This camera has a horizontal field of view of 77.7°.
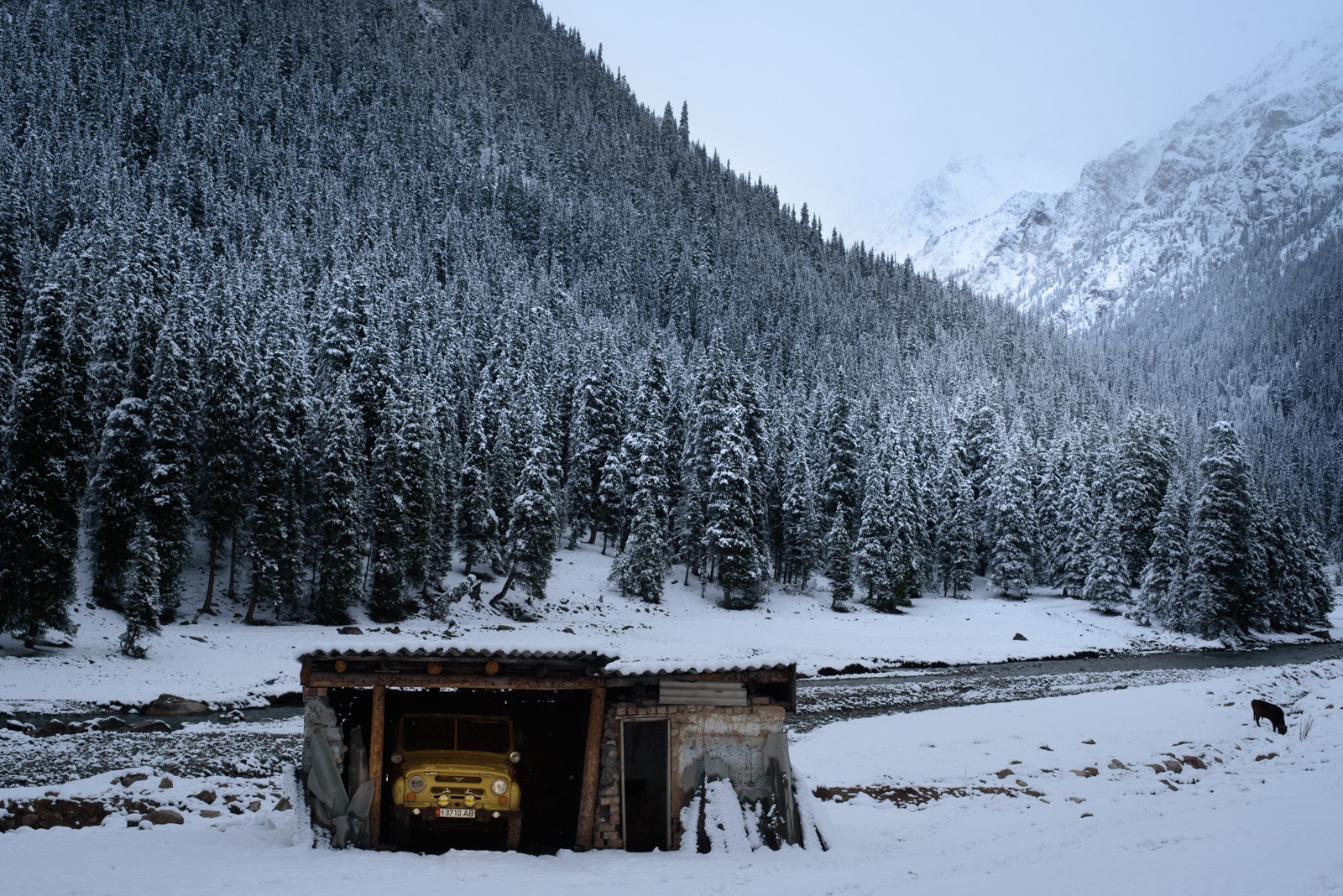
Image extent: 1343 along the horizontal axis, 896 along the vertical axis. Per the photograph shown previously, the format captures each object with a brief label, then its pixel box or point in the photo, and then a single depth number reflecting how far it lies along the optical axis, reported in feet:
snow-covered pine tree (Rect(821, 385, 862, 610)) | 209.67
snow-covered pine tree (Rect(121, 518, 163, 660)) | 112.16
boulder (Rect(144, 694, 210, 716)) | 97.25
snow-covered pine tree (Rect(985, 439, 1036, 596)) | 236.22
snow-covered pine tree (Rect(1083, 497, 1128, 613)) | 212.64
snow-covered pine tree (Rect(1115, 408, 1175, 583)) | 234.38
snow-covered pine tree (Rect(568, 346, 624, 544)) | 218.59
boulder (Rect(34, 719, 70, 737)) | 82.38
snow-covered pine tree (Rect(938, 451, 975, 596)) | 240.12
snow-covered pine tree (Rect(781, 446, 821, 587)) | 216.74
